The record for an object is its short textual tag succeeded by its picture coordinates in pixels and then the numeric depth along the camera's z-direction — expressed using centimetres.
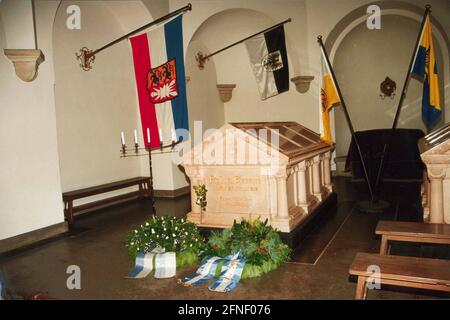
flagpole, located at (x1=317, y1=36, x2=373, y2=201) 606
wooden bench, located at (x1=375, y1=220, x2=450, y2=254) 347
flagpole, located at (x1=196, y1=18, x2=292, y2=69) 927
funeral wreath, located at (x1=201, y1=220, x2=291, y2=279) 364
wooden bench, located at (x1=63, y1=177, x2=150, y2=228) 607
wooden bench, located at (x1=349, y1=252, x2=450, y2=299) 251
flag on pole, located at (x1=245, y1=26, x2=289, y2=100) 748
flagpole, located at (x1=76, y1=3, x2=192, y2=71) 693
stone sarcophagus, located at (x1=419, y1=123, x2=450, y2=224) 398
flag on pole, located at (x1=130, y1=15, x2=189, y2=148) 520
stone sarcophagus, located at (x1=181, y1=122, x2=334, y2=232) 448
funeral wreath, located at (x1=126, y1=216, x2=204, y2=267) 403
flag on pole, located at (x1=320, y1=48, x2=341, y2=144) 613
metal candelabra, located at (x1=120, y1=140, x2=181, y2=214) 798
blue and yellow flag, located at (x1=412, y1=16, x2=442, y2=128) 561
